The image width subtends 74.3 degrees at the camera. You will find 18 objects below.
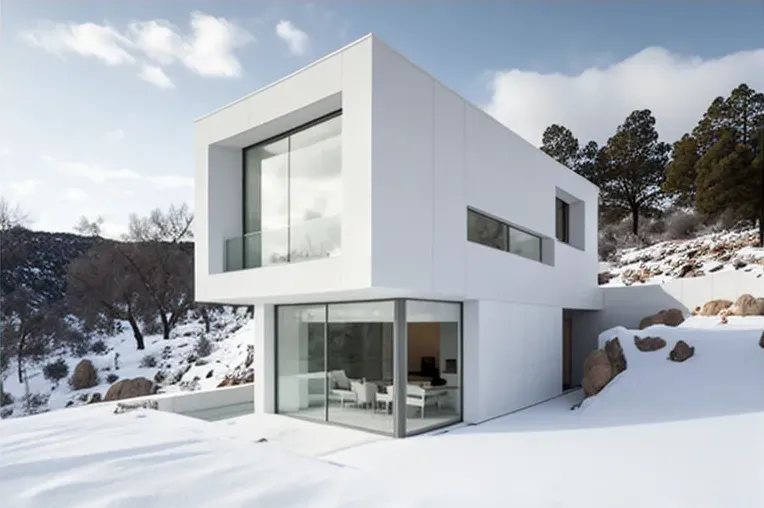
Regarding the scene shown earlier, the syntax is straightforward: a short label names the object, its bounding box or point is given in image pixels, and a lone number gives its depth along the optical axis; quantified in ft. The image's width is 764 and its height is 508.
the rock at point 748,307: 47.42
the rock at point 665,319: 49.03
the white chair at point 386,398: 29.07
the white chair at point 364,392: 30.09
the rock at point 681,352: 38.17
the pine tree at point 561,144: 98.58
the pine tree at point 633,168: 92.73
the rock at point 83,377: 76.08
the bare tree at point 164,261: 93.87
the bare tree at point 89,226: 94.55
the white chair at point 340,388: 31.19
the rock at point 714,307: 50.21
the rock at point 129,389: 56.24
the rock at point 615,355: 38.99
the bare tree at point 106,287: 86.69
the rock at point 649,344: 39.68
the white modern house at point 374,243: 24.20
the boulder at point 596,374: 37.99
